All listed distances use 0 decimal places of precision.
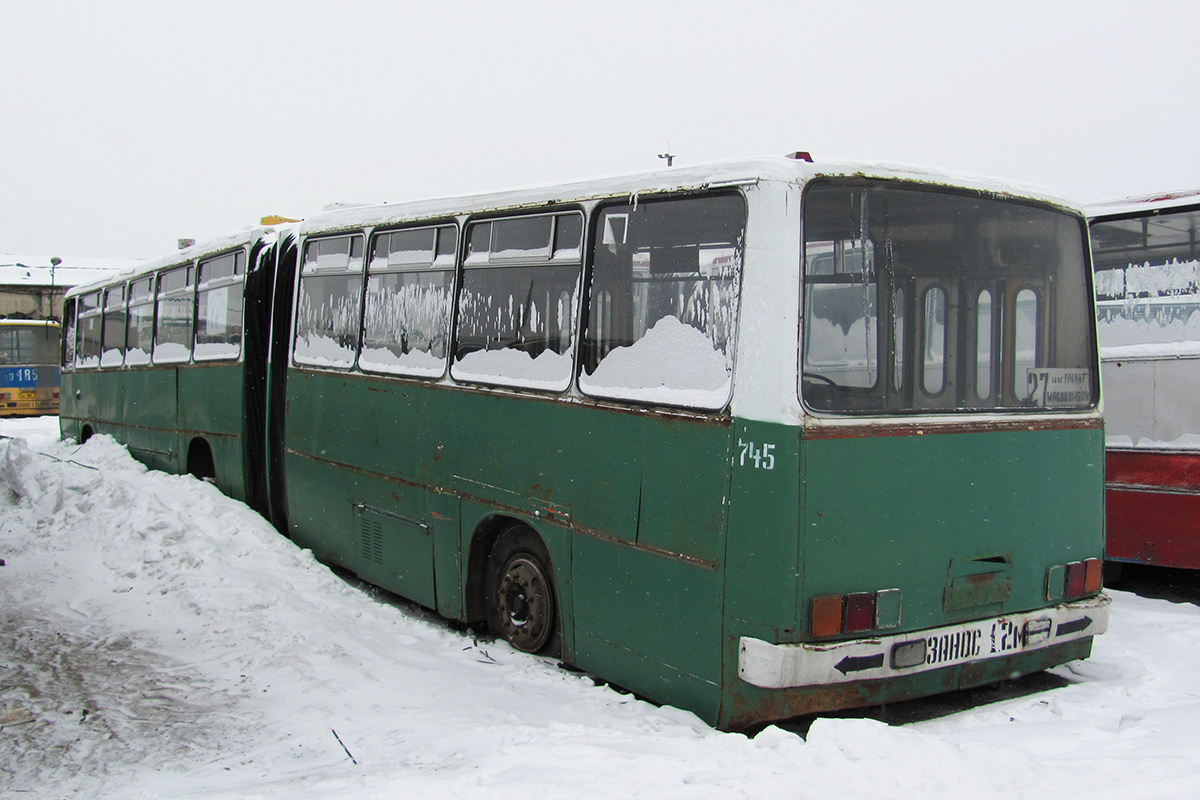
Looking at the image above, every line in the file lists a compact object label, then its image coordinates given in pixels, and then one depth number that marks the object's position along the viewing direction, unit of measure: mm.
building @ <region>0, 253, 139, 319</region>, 50781
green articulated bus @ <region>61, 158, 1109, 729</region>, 4504
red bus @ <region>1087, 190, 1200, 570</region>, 7496
